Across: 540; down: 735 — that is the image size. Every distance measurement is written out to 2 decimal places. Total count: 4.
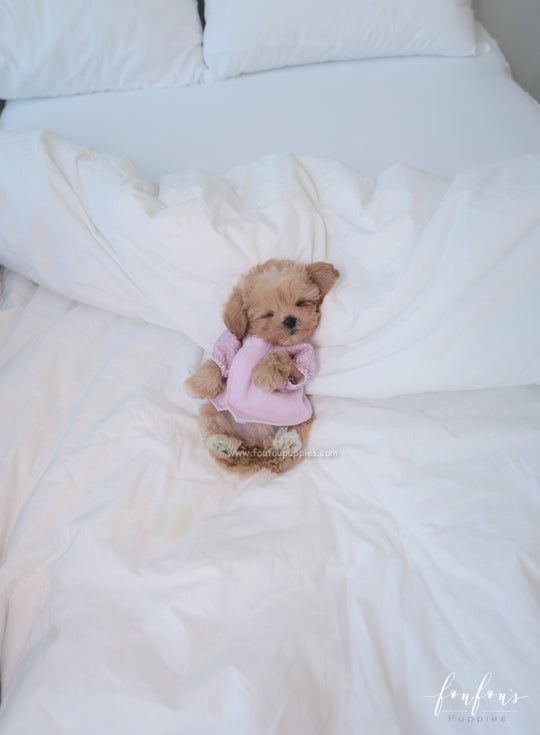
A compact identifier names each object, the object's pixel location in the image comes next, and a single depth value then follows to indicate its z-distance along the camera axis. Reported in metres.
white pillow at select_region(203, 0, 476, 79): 1.52
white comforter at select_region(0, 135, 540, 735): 0.59
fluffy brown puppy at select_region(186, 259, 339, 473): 0.80
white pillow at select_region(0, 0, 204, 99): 1.44
